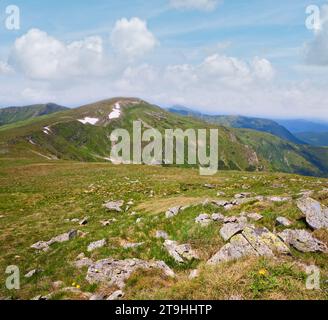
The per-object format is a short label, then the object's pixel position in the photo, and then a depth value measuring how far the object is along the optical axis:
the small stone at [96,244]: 20.20
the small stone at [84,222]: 28.50
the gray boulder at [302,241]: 15.48
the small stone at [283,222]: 17.61
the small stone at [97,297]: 13.55
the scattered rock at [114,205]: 32.62
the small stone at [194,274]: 14.05
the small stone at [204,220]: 19.83
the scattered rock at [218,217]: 20.06
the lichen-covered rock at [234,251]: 15.19
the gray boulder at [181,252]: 16.81
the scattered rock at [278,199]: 22.25
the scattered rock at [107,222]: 26.48
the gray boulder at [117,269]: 15.21
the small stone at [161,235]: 20.27
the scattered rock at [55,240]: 23.11
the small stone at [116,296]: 13.25
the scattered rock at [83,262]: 17.73
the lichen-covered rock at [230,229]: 17.23
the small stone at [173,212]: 23.82
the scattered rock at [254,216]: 18.91
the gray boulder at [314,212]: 17.22
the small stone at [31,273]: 18.02
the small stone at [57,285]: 15.84
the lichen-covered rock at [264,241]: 15.34
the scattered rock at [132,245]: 19.33
